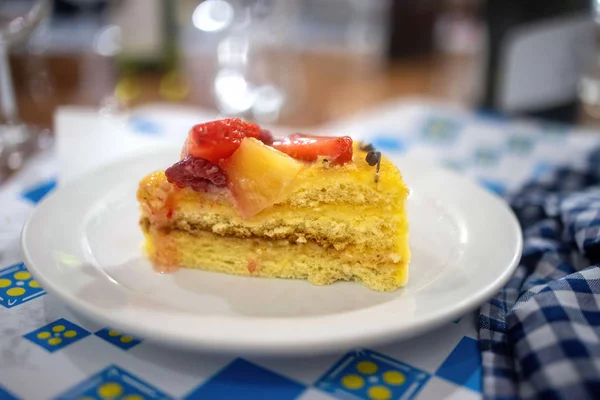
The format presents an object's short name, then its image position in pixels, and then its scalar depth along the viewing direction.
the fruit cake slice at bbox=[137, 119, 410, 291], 0.33
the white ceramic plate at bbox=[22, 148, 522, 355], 0.28
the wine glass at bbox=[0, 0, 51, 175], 0.46
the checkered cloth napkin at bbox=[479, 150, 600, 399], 0.27
